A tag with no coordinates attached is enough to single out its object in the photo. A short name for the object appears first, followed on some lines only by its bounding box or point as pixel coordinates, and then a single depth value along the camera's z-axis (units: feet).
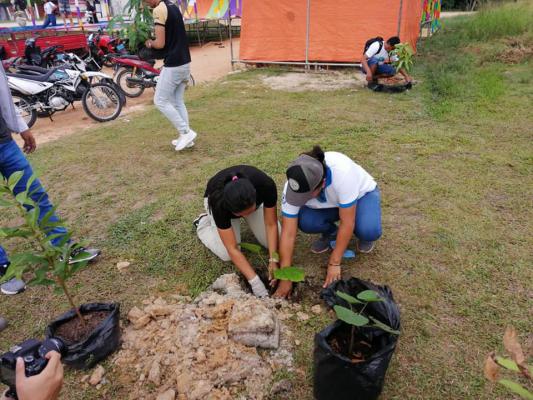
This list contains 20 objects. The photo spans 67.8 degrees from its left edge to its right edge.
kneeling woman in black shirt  6.57
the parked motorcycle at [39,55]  26.78
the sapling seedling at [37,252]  5.61
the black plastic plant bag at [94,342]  6.18
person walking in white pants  12.84
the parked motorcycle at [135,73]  24.81
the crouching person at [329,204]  6.63
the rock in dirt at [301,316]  7.19
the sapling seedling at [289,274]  6.74
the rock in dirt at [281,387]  5.92
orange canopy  25.95
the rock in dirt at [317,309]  7.35
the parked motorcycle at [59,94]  19.07
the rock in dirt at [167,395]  5.76
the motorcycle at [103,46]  33.04
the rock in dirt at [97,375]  6.20
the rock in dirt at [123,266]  8.77
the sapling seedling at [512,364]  2.25
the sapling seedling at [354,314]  4.82
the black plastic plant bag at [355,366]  5.04
